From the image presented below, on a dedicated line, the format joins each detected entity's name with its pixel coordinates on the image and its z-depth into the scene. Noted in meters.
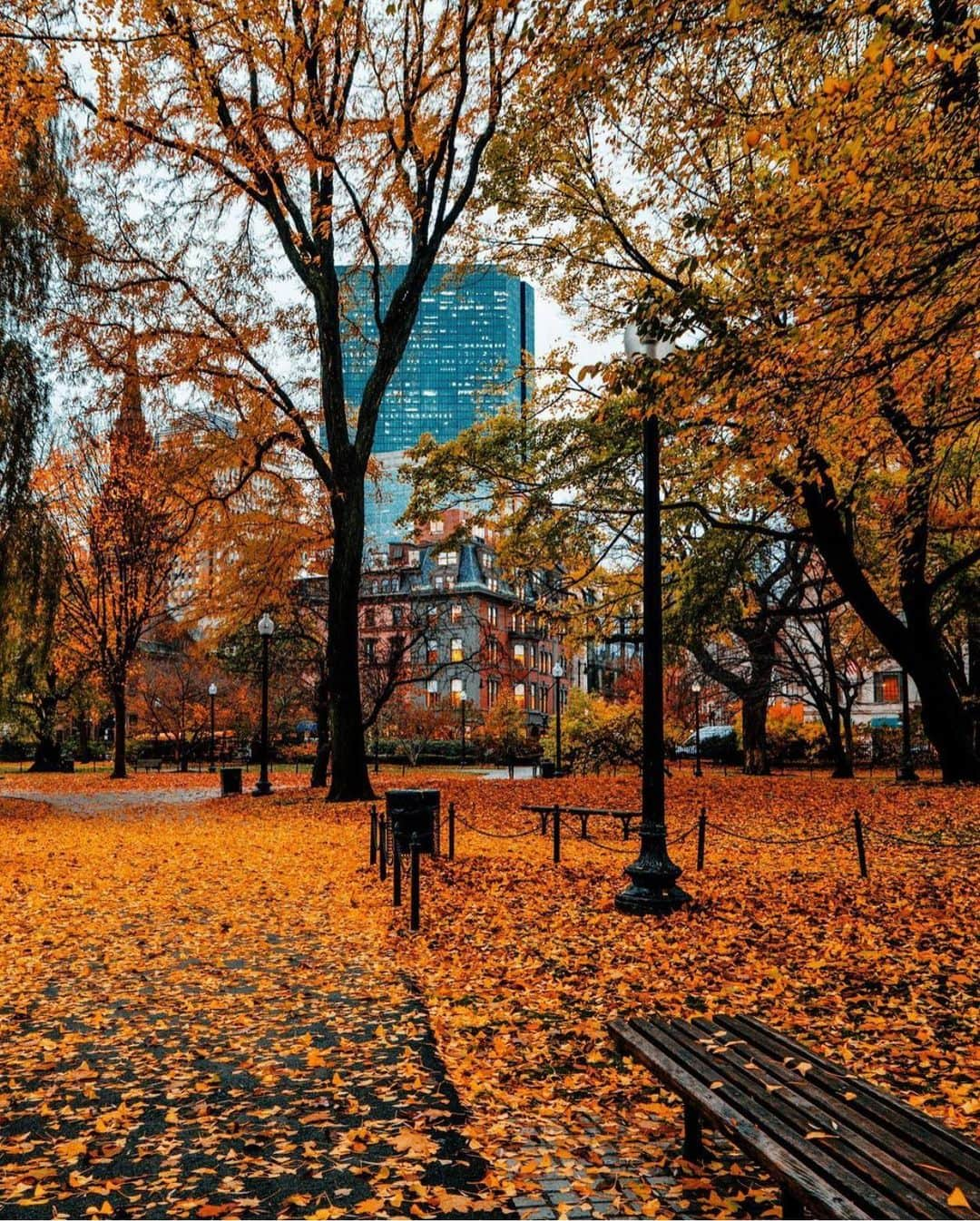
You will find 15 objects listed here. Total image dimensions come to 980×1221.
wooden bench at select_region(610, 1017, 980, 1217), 2.93
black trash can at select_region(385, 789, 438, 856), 12.20
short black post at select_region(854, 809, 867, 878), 11.31
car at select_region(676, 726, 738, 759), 50.16
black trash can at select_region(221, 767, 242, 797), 28.61
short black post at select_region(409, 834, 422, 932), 8.56
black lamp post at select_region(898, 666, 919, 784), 28.94
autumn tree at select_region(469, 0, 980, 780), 7.74
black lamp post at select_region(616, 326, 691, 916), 9.44
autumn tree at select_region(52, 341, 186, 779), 35.47
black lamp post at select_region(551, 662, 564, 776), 35.03
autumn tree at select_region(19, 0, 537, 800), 17.91
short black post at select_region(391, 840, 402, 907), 10.12
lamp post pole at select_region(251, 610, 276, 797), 26.67
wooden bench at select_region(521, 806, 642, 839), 14.34
